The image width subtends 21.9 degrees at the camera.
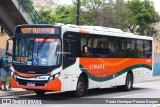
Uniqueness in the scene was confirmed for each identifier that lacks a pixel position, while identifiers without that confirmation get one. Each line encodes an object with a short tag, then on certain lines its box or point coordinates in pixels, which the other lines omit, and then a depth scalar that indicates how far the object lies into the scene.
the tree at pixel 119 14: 45.12
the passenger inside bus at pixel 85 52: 18.17
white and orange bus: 16.34
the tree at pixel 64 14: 50.88
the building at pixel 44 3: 155.12
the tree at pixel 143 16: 57.66
